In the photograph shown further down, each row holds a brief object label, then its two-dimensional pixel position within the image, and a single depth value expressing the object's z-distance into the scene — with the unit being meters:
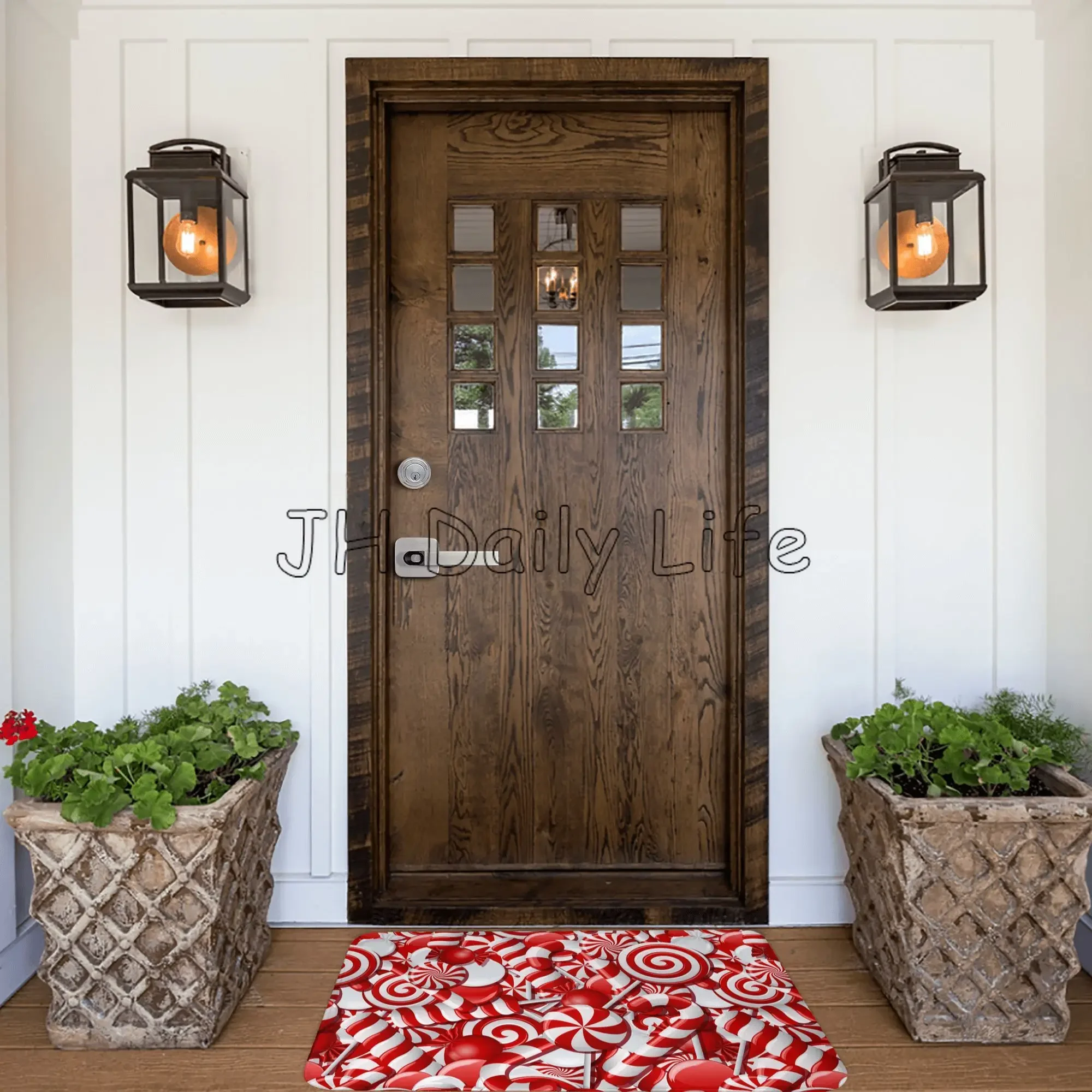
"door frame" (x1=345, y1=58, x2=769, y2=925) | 2.16
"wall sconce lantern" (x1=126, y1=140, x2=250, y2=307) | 1.99
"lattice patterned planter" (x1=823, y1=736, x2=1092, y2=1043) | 1.69
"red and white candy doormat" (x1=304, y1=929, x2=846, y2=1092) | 1.63
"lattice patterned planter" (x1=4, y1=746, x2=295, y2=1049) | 1.66
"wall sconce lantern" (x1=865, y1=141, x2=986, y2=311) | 2.00
